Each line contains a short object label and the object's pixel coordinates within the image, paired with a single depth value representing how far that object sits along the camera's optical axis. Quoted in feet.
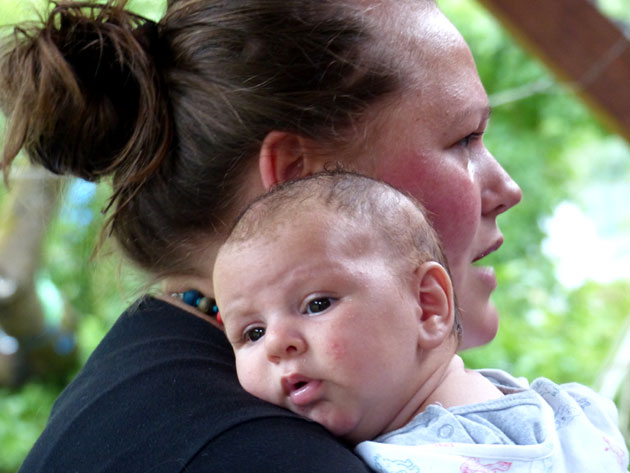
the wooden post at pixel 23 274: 11.94
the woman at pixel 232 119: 4.04
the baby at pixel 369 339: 3.69
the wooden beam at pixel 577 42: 6.08
